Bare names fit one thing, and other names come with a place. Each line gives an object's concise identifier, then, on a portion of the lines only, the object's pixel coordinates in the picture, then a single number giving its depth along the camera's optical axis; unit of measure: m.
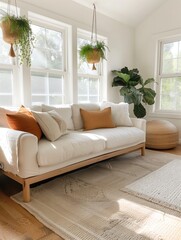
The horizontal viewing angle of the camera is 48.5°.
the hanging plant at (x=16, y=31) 2.32
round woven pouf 3.60
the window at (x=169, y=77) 4.18
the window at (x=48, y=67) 3.08
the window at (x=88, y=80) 3.72
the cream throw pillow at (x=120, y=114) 3.25
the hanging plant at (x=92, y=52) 3.37
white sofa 1.79
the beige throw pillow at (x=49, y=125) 2.20
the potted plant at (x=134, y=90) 3.94
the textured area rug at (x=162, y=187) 1.87
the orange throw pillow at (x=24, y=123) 2.06
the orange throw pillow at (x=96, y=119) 2.97
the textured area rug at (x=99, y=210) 1.44
